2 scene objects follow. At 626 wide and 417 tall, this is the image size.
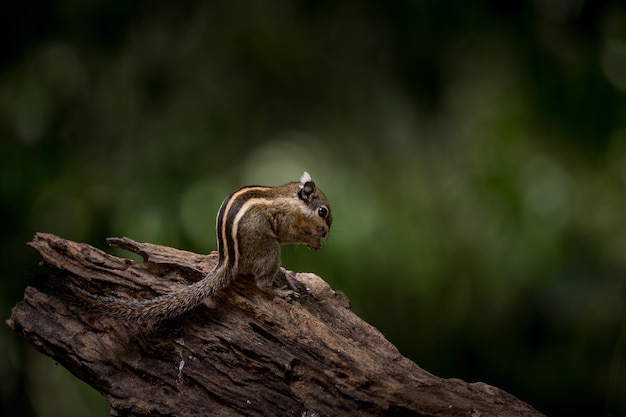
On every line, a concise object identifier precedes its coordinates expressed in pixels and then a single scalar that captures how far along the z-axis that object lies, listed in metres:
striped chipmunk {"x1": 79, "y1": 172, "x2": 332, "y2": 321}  7.02
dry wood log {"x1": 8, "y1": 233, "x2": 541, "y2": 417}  6.53
